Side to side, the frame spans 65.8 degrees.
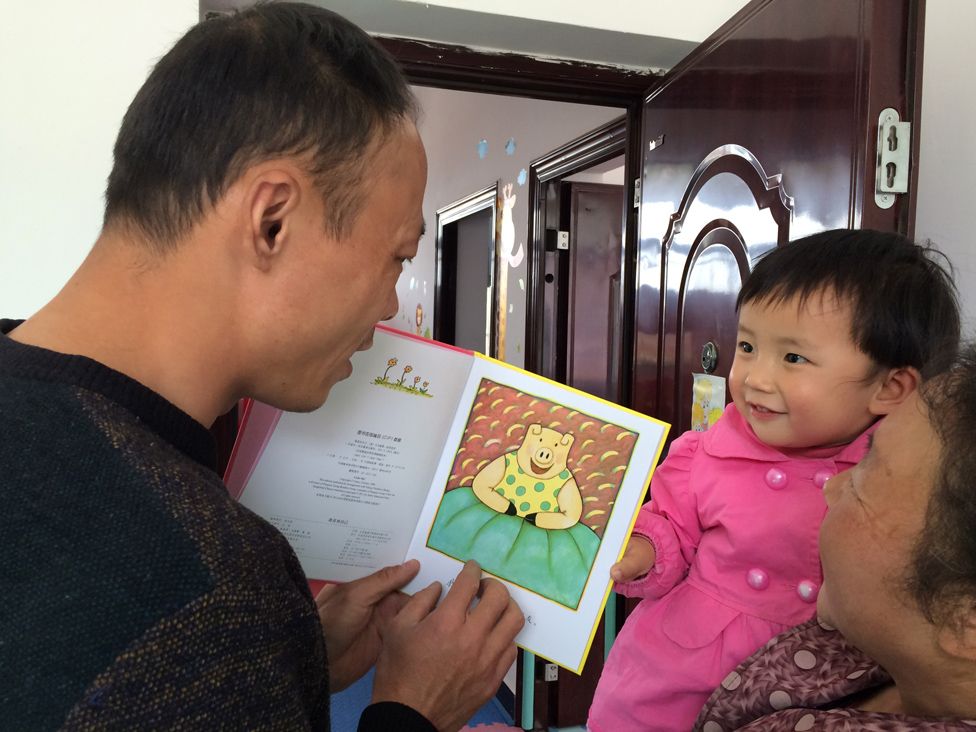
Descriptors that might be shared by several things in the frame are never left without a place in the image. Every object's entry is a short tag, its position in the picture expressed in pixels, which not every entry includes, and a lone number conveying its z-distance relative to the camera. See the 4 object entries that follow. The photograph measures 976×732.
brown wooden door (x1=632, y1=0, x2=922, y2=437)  1.23
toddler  1.04
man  0.43
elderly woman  0.59
